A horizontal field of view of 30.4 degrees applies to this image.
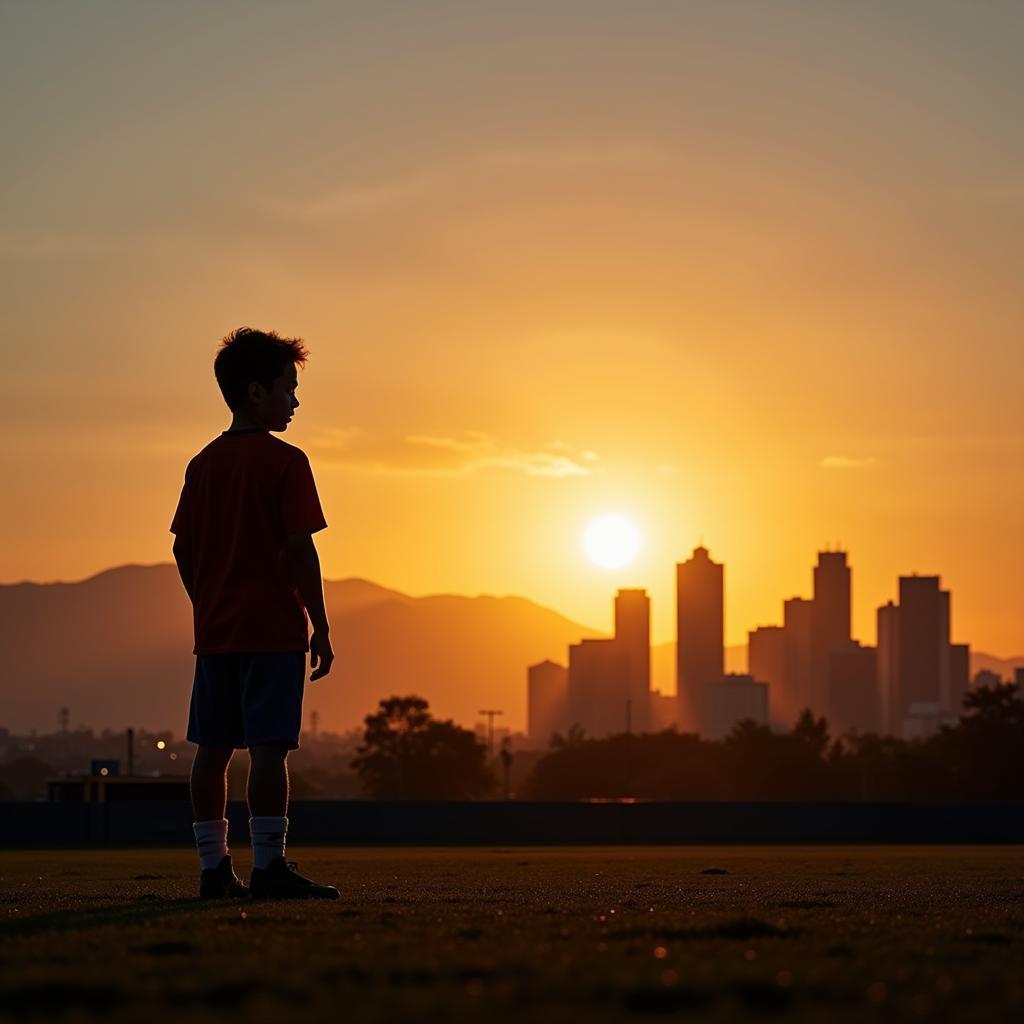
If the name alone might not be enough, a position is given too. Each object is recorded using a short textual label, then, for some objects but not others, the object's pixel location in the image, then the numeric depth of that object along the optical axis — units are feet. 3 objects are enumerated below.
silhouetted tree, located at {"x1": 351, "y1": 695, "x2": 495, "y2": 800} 381.60
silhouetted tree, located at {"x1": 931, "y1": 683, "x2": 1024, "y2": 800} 278.87
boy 23.30
